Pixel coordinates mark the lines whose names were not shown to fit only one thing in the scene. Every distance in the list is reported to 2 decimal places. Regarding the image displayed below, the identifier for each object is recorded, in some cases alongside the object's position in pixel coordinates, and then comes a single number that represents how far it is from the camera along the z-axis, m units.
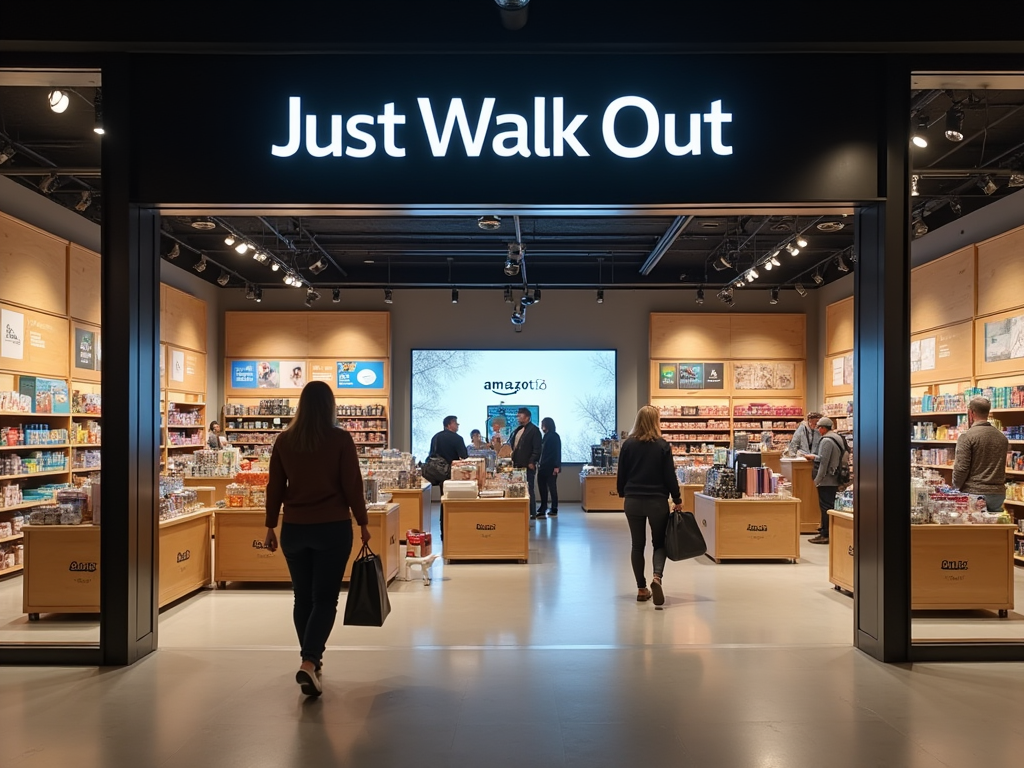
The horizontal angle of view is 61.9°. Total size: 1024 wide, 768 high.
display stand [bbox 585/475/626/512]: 14.04
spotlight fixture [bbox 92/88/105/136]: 6.82
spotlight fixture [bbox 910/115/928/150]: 7.29
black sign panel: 4.98
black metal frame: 4.80
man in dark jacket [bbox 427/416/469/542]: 10.45
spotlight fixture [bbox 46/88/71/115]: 6.59
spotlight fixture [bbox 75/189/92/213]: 9.26
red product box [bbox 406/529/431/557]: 7.76
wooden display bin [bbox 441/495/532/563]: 8.69
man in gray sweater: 7.00
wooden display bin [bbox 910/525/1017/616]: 6.20
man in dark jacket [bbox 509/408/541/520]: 12.09
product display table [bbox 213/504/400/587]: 7.16
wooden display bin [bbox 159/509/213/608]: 6.44
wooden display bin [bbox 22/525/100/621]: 6.02
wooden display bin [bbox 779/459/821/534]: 11.28
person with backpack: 9.66
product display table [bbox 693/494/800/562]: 8.71
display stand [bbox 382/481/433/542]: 9.09
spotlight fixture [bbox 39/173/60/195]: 8.70
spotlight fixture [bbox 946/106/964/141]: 7.02
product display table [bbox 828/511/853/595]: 6.88
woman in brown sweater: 4.19
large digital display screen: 15.70
